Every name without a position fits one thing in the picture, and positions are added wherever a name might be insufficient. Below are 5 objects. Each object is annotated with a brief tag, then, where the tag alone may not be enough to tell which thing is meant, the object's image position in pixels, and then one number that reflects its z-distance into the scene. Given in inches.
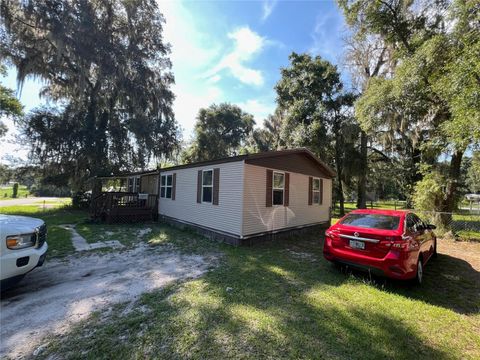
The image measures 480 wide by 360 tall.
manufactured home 289.7
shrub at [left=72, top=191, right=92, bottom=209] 671.1
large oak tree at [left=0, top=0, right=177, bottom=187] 540.1
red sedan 158.1
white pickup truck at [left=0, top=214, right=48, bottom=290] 128.7
